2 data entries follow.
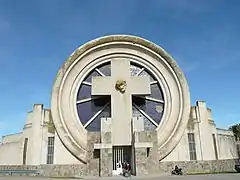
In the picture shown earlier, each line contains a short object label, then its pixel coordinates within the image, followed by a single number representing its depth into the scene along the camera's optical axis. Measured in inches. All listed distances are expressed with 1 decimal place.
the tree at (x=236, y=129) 1972.2
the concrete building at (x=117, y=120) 666.2
